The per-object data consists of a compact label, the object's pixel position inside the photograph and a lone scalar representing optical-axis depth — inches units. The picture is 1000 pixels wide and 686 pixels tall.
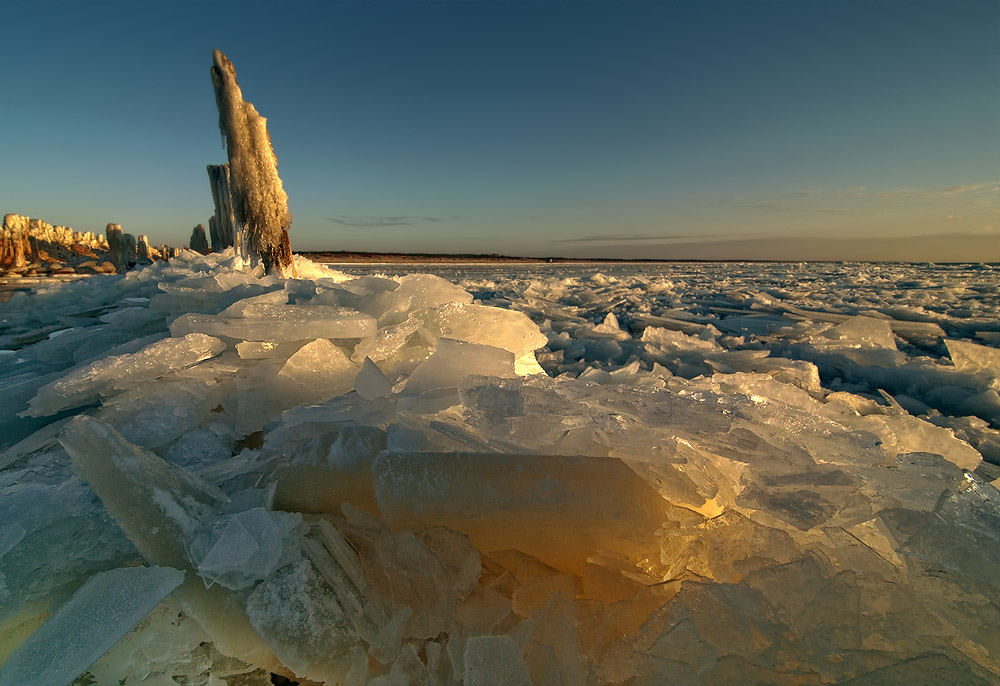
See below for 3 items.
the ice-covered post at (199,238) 480.7
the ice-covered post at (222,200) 255.9
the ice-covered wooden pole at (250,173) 169.9
